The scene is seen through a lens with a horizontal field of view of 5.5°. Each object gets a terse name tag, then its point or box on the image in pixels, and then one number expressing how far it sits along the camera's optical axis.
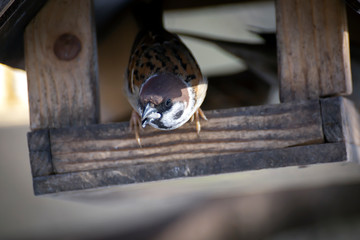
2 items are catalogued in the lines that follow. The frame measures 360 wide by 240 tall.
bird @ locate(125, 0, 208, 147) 2.47
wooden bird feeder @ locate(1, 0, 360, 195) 2.45
